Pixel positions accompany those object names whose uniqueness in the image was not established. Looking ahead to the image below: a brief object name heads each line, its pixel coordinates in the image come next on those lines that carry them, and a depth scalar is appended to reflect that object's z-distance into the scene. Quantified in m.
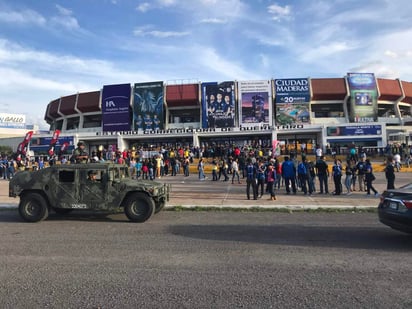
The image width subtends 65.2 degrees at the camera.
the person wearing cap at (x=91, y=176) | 8.75
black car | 5.89
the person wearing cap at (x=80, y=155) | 10.34
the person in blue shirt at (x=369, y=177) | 13.29
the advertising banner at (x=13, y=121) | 83.37
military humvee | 8.70
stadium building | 43.78
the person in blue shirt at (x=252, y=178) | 12.58
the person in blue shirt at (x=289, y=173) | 13.85
